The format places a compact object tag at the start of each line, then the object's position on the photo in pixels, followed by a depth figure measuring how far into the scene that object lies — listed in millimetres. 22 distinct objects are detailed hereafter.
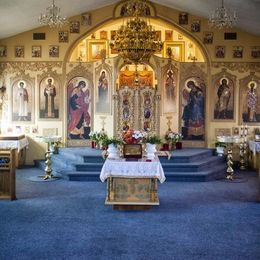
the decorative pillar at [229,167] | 8977
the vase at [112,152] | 6544
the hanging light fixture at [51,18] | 6987
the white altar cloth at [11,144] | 9729
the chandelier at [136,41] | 6429
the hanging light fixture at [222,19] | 7139
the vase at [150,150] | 6622
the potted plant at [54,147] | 10302
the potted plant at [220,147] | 10209
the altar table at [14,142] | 9740
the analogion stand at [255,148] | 9887
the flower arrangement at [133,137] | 6464
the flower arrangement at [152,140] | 6593
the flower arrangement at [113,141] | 6535
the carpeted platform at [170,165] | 8731
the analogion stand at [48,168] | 8866
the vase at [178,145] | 10475
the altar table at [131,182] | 6118
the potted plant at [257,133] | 10298
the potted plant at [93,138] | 10069
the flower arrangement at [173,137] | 10261
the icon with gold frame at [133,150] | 6406
